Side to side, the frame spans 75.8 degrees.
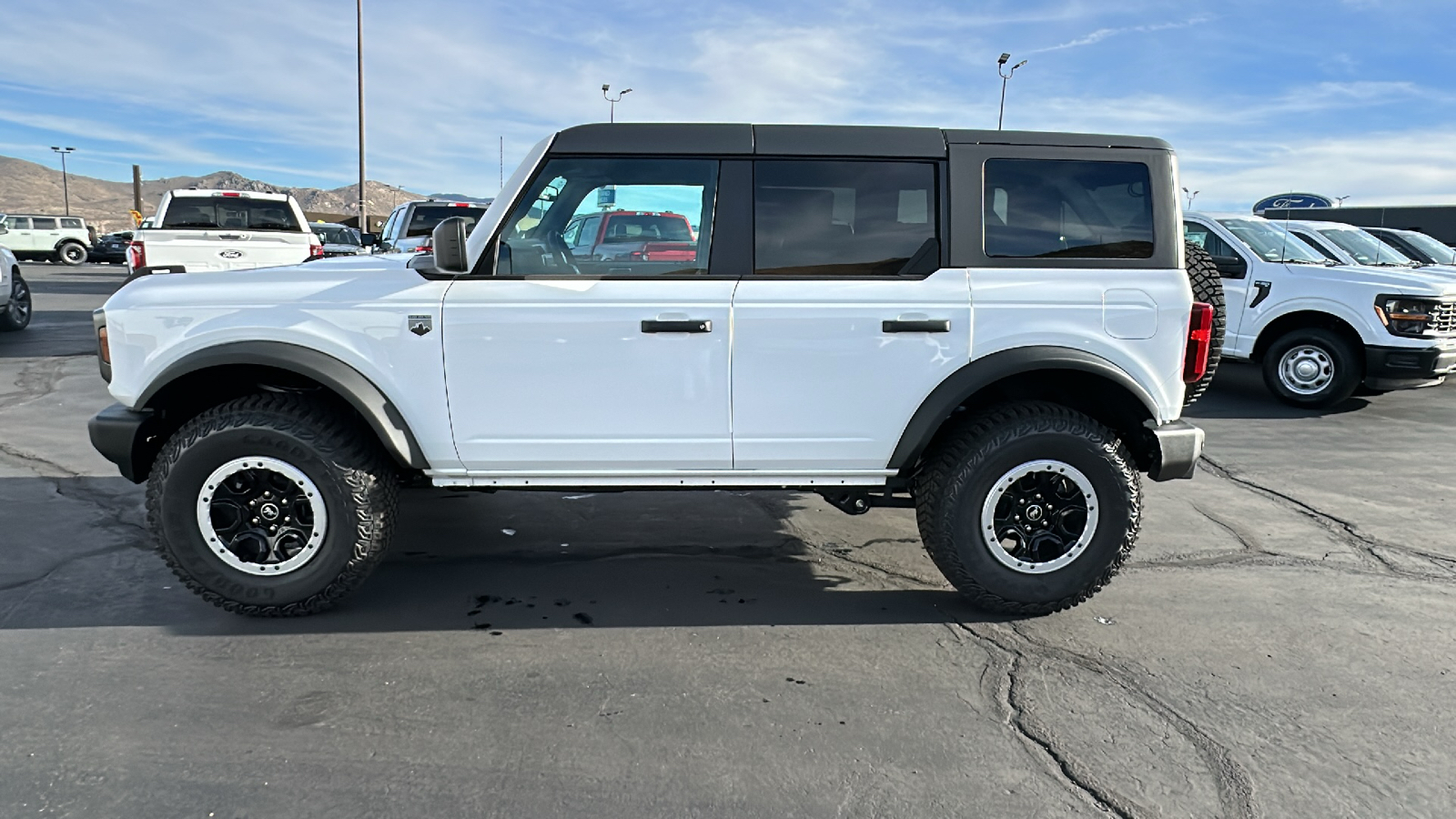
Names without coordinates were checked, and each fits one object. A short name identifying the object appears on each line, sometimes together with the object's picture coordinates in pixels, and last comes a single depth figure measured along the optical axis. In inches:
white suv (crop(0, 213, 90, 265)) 1240.8
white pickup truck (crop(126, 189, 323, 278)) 423.8
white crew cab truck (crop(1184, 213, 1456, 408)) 328.2
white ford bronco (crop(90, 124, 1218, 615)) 142.1
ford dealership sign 1310.3
